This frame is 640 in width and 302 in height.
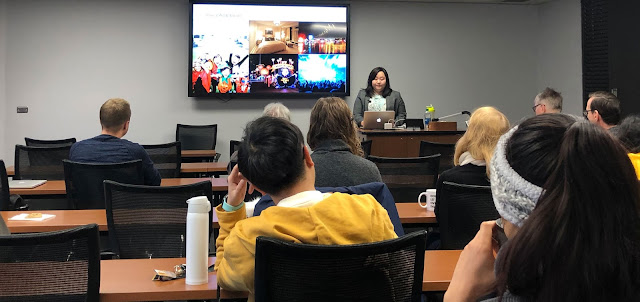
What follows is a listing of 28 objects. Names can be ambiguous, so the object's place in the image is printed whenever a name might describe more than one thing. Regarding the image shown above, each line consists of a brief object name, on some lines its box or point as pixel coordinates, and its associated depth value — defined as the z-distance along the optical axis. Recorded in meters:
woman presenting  7.57
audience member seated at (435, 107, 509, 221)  3.17
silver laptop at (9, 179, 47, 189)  3.96
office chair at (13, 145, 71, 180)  4.57
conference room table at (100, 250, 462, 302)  1.90
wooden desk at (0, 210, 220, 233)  2.85
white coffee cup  3.23
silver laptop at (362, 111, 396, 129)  6.88
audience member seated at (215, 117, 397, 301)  1.70
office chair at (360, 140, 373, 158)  5.59
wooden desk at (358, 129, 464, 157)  6.51
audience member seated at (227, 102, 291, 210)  4.39
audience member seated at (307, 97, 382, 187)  2.96
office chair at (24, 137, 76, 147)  5.99
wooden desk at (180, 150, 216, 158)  6.50
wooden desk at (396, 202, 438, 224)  3.07
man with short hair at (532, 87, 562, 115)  5.64
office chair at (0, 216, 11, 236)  2.24
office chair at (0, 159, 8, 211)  3.53
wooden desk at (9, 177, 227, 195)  3.90
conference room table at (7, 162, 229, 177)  5.16
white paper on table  2.99
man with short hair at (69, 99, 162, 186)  3.95
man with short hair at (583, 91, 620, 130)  4.34
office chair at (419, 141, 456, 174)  4.85
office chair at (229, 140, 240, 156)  5.62
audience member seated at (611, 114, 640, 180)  2.80
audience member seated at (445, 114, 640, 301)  0.92
